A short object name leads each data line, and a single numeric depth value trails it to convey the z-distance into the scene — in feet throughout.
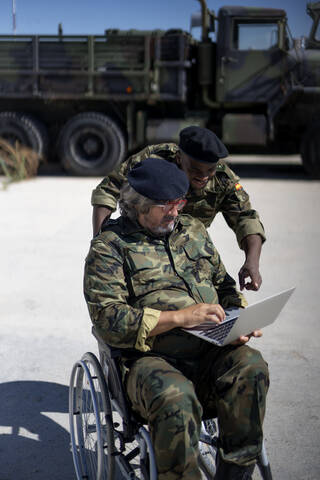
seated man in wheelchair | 6.54
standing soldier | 9.30
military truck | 36.37
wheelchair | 6.95
